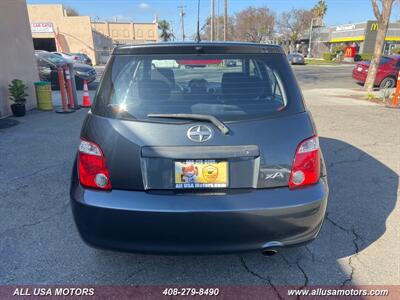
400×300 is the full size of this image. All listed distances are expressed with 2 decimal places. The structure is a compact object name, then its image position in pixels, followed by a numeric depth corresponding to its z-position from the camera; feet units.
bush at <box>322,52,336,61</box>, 160.25
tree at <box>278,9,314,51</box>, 211.61
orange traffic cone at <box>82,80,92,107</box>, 31.86
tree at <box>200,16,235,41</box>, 209.22
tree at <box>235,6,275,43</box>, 198.80
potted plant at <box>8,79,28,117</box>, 26.00
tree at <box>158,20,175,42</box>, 302.29
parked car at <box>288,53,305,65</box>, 120.37
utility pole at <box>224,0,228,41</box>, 120.47
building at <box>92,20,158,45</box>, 197.26
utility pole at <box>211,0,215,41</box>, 110.05
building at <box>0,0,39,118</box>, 25.86
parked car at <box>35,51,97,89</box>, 45.96
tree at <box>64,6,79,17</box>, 225.70
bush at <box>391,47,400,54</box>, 137.55
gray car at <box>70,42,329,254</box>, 6.49
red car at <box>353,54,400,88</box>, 47.19
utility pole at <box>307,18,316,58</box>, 201.53
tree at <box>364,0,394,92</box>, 40.44
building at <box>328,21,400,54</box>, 155.94
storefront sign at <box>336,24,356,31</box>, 169.99
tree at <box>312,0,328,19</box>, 226.17
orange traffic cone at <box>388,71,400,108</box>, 32.72
